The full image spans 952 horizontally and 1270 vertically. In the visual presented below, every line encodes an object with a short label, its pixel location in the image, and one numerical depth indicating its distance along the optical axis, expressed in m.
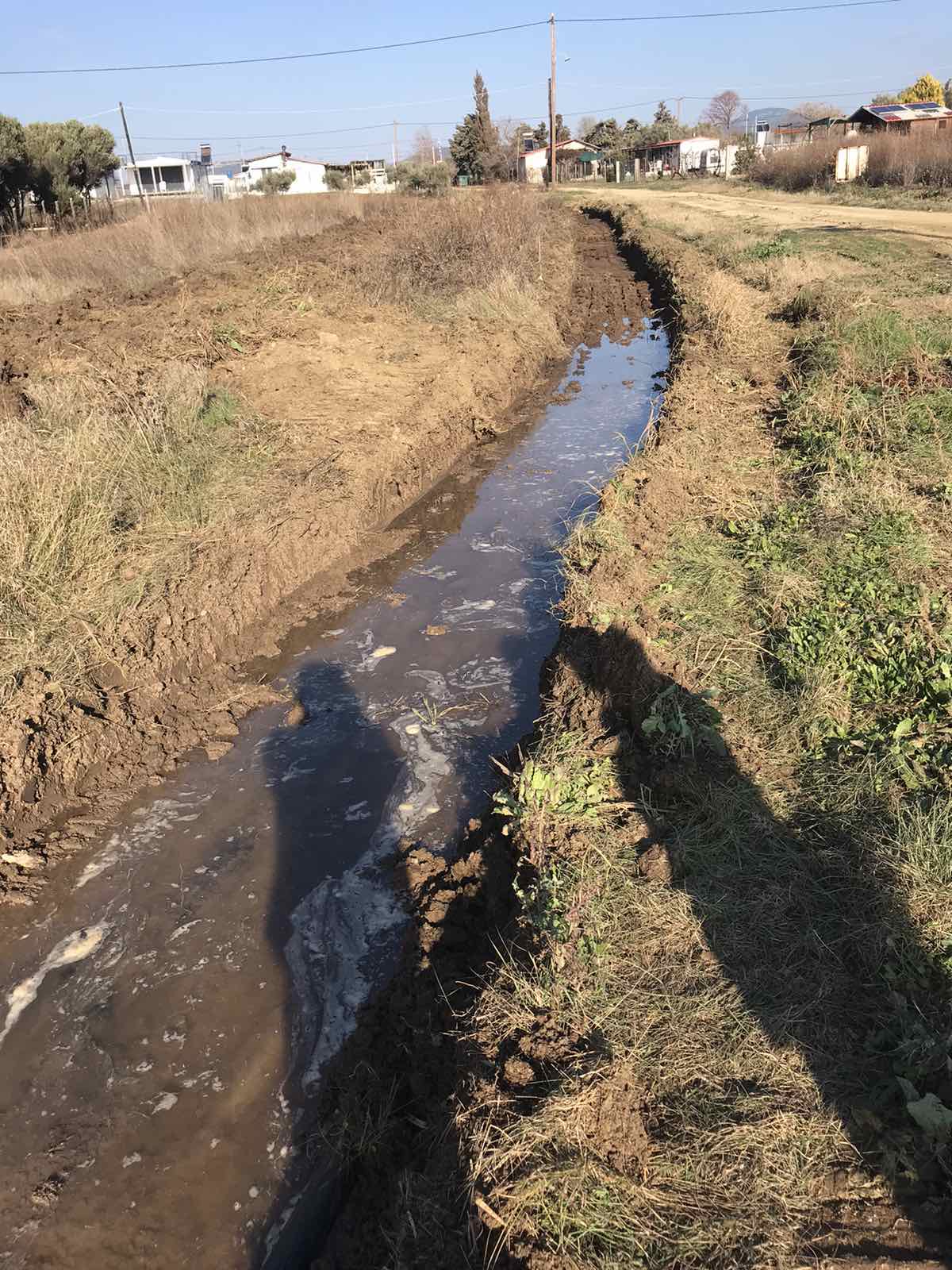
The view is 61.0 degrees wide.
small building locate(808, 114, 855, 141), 41.19
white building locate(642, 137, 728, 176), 56.44
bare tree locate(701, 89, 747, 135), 105.38
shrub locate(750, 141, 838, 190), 35.31
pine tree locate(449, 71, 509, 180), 50.88
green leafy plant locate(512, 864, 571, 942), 3.39
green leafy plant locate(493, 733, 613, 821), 4.08
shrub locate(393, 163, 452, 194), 38.31
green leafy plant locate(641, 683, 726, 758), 4.19
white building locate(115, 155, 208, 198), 52.69
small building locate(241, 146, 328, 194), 58.00
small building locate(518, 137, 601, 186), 58.09
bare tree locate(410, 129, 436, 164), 69.81
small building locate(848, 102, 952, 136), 36.59
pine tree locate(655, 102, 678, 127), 82.24
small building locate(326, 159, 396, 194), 50.03
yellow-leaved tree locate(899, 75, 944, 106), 67.94
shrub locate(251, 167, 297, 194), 48.11
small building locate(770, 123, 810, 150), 59.69
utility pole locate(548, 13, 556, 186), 45.03
